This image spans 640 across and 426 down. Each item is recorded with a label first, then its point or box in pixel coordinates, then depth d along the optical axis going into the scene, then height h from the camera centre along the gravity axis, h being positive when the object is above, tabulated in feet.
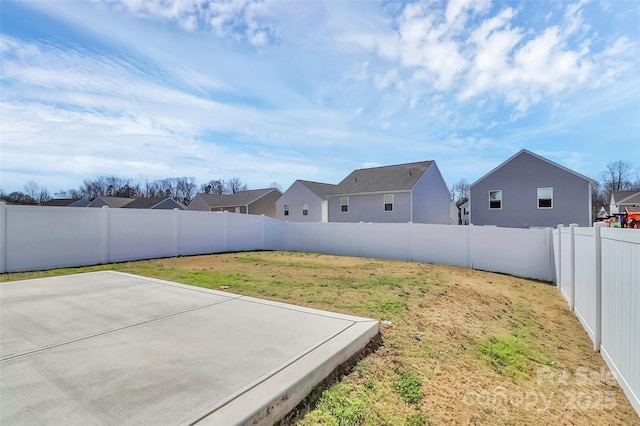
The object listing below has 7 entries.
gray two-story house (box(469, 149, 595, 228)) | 54.08 +3.67
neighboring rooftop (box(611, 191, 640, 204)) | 107.45 +6.17
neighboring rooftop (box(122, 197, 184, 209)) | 123.67 +5.96
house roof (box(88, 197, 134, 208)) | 127.03 +6.97
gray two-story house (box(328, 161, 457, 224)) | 68.08 +4.62
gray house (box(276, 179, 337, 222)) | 89.61 +4.04
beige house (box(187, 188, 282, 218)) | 115.14 +5.82
